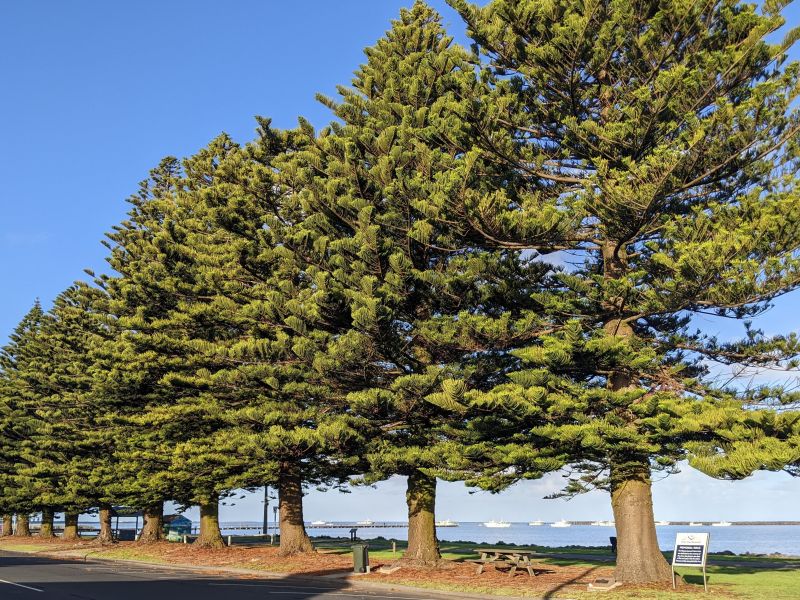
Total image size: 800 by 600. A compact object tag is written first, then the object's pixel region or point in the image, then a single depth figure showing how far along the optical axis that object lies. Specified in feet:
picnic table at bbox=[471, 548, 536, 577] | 60.44
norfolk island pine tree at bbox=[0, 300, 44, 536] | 160.86
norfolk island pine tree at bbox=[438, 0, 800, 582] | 49.29
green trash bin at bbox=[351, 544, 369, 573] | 66.33
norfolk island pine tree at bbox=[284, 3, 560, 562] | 60.70
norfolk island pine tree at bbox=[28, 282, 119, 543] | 120.57
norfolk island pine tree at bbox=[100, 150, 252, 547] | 95.20
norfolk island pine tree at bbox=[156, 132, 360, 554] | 70.38
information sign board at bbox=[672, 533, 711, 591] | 48.60
